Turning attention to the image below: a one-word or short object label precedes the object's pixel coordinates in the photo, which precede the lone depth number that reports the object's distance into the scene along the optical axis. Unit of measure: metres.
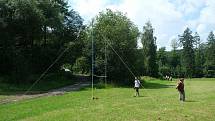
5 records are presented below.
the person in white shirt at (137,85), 16.16
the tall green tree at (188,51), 60.38
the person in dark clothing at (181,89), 13.51
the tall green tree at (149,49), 52.89
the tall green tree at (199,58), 61.33
